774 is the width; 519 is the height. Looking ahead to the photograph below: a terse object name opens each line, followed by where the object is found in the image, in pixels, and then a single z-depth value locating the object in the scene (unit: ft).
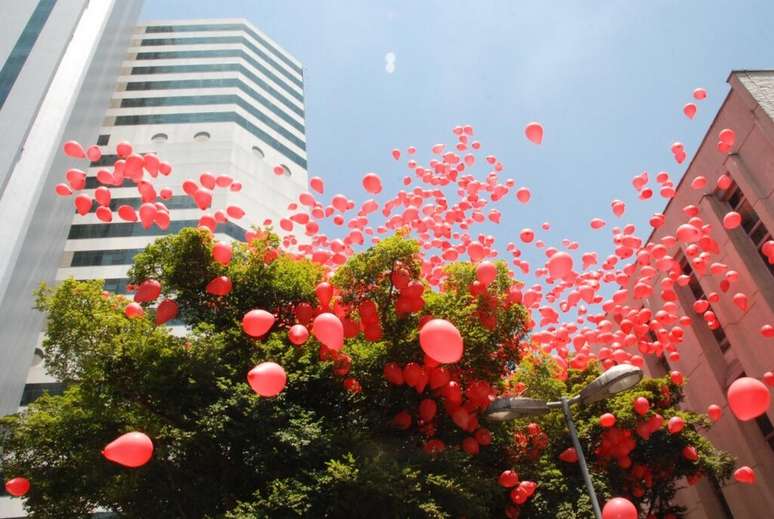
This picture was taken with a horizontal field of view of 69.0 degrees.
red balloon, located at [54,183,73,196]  35.69
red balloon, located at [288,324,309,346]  27.84
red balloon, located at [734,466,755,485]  34.91
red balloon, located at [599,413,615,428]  36.37
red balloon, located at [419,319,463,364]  22.66
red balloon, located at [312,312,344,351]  24.57
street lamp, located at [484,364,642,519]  22.91
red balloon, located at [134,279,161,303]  30.40
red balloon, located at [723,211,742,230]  38.01
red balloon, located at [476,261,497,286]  30.53
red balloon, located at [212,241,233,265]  30.50
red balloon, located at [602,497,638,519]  24.57
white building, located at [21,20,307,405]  101.50
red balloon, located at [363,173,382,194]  37.39
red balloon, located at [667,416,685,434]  37.32
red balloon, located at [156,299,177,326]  29.40
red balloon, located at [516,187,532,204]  40.57
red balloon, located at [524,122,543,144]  36.04
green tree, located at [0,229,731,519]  27.27
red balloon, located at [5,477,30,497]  29.07
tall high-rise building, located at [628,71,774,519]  40.24
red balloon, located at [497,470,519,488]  32.07
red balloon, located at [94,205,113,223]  34.66
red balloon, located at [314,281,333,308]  30.60
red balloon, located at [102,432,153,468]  21.43
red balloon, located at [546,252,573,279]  30.86
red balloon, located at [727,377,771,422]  21.57
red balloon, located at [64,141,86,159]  36.16
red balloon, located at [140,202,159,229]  32.24
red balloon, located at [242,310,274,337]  26.66
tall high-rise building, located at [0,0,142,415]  65.82
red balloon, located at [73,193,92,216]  36.14
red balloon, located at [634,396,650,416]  37.13
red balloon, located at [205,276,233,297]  30.53
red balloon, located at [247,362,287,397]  23.11
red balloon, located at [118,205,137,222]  34.42
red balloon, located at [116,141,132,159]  36.06
